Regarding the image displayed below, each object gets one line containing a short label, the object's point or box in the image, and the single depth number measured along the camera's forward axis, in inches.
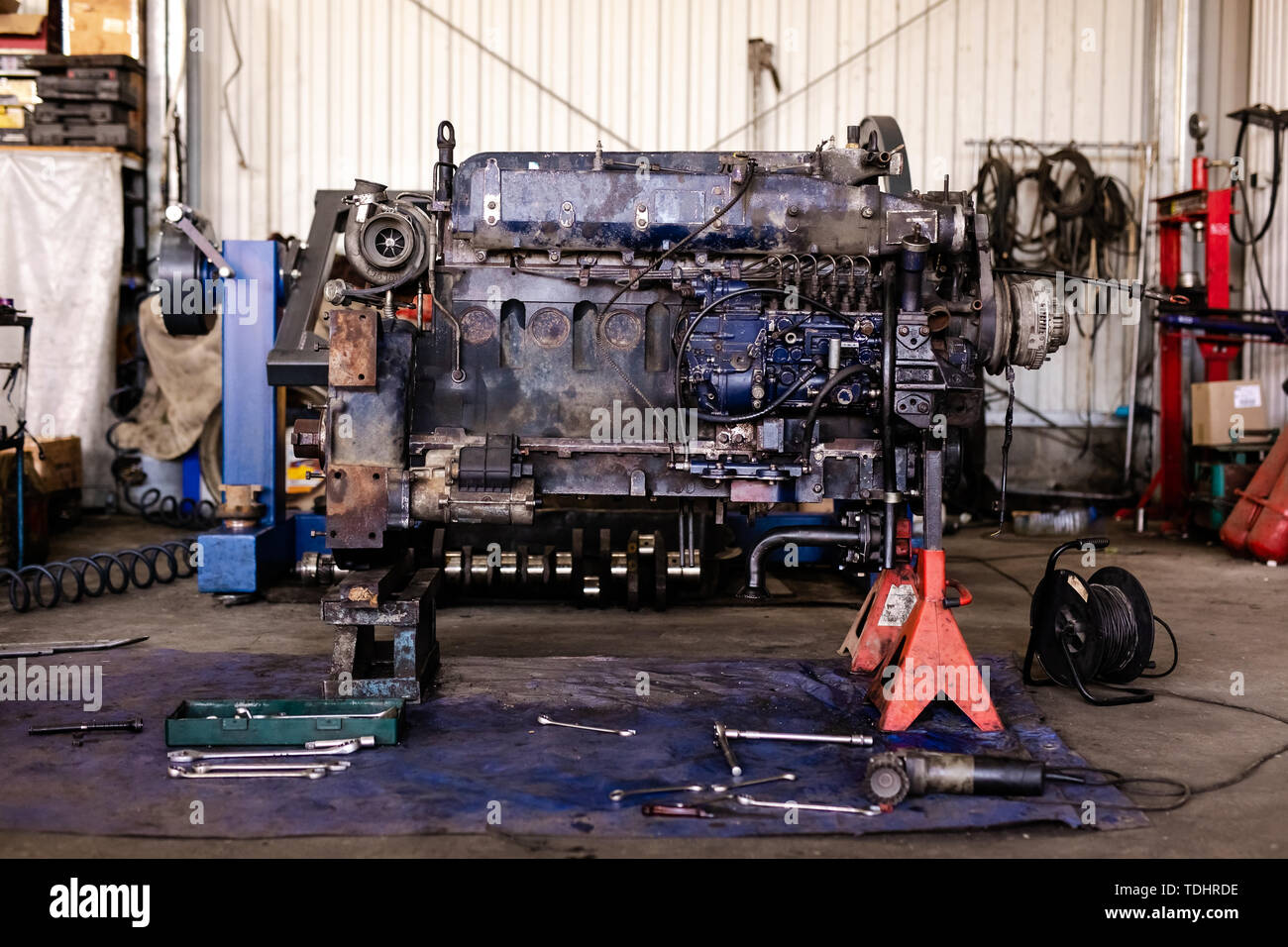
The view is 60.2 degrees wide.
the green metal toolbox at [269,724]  112.0
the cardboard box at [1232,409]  270.8
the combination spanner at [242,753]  109.5
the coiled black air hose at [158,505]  287.4
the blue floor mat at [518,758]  95.7
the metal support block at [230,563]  188.7
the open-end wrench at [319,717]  112.3
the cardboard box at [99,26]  288.5
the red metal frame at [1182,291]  279.6
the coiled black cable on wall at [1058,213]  303.0
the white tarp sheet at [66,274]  288.7
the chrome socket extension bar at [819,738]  114.6
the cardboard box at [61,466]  255.8
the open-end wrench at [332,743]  111.5
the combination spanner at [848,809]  97.9
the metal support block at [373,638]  124.6
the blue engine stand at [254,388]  196.2
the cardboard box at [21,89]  284.4
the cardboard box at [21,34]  283.3
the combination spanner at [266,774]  105.0
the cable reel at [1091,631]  134.4
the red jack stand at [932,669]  120.0
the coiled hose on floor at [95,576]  183.2
